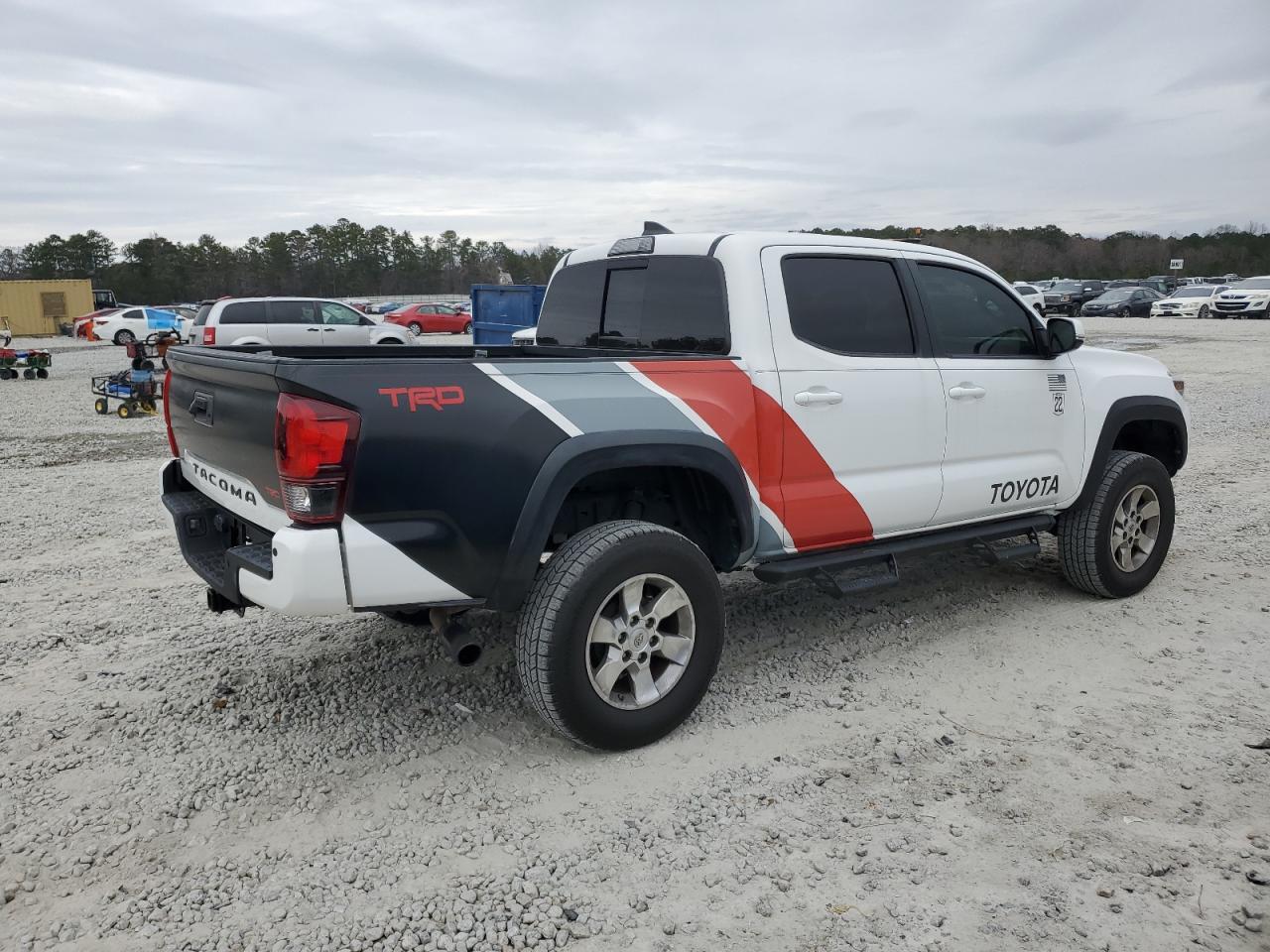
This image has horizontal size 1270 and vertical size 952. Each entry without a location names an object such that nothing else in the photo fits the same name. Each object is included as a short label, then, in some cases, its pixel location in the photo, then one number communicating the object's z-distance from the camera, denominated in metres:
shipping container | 45.50
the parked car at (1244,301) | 31.94
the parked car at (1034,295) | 31.64
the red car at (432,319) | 38.74
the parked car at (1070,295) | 36.56
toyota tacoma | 2.99
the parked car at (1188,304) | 33.75
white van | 19.78
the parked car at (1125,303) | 38.09
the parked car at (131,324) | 35.84
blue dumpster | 15.60
